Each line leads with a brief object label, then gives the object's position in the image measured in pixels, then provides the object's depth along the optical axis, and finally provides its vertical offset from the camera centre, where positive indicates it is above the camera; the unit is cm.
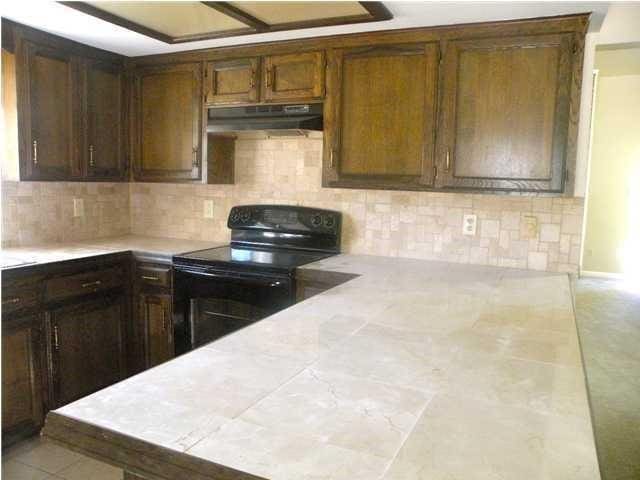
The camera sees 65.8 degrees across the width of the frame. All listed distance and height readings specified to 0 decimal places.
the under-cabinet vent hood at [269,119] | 265 +36
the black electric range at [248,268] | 248 -44
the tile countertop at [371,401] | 79 -43
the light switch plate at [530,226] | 253 -17
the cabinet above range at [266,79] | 267 +59
